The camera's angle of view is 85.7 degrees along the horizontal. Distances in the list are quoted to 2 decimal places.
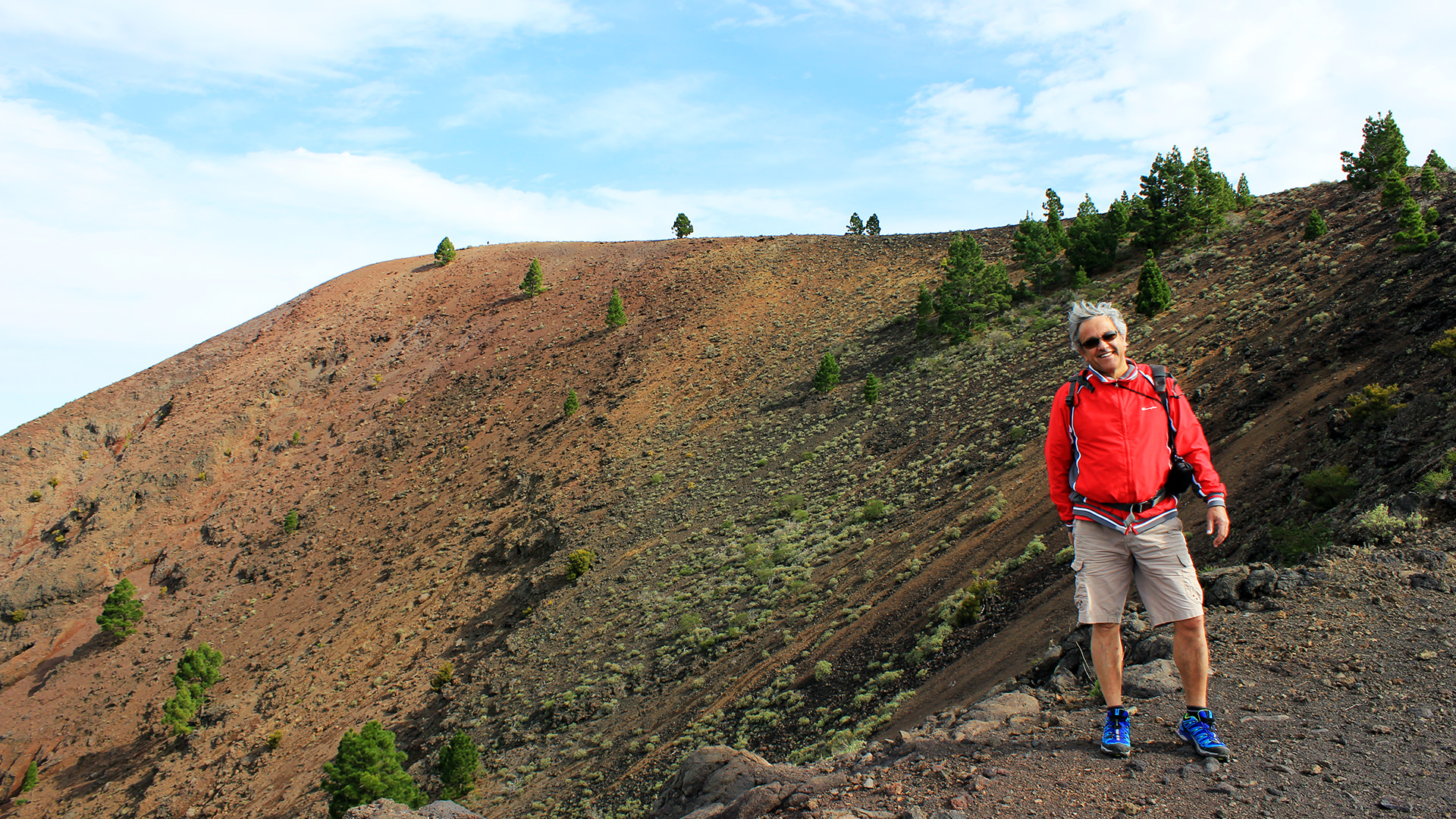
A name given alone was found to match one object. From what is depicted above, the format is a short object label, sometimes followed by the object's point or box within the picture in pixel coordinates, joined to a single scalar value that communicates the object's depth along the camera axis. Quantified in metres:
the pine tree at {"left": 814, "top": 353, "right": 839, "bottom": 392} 34.69
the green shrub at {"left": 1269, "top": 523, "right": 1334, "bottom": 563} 8.31
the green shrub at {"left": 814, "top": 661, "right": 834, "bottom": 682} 15.50
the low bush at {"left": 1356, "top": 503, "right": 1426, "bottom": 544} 7.61
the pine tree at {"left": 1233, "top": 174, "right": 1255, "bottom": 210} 35.25
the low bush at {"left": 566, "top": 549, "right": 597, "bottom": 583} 28.33
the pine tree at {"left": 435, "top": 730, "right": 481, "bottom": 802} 20.33
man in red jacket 4.74
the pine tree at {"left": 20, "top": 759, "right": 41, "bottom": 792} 32.31
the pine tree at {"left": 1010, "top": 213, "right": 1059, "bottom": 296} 34.91
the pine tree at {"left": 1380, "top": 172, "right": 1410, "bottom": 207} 25.20
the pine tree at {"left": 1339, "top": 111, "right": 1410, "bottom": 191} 30.33
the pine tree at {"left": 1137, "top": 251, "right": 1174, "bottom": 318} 26.41
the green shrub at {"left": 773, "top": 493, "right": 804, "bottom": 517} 26.08
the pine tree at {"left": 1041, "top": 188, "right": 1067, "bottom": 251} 36.78
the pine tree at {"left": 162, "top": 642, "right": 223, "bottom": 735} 30.59
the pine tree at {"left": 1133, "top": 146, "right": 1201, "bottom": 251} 33.09
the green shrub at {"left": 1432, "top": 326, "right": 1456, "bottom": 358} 12.03
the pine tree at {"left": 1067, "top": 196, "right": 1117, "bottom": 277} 34.06
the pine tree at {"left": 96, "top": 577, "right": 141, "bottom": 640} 38.66
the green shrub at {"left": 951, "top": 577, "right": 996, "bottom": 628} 13.60
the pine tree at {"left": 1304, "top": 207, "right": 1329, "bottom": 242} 27.20
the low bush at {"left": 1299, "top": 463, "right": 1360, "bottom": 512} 9.84
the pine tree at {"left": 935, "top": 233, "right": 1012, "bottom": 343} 34.31
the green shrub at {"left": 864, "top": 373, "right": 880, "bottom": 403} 31.76
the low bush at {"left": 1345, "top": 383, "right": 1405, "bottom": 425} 11.57
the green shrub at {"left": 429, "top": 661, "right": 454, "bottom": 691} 26.44
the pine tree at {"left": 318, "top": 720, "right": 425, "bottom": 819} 20.11
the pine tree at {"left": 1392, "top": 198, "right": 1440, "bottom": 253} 19.91
